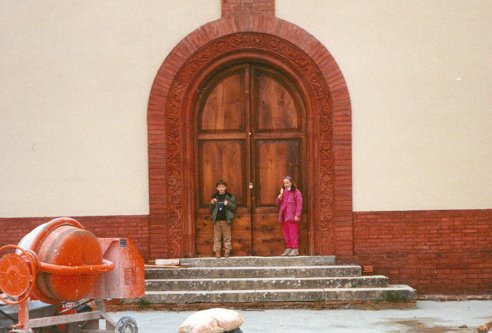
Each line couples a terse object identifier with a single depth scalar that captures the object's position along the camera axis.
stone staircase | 14.05
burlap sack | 8.27
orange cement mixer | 9.23
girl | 15.44
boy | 15.53
